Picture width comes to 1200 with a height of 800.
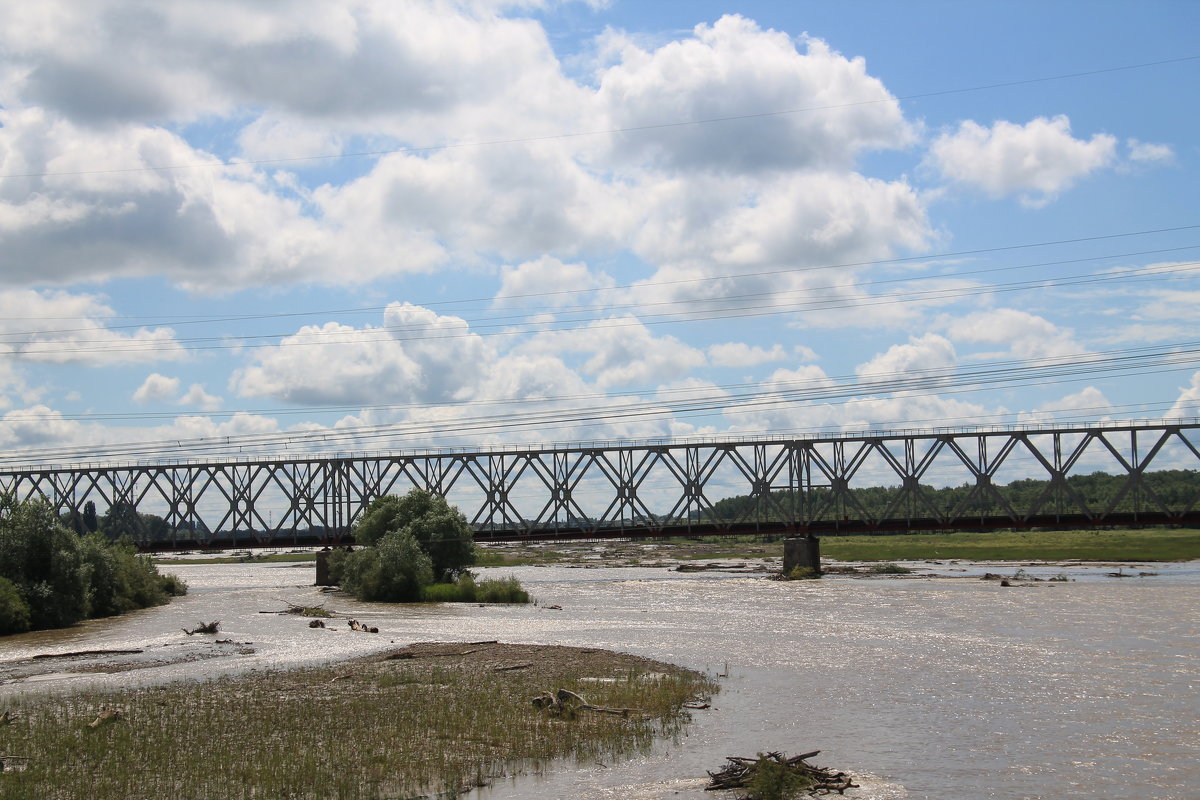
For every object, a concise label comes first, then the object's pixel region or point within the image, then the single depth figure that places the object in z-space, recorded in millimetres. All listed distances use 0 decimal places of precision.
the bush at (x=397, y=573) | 68000
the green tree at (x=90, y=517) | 116812
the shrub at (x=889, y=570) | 93188
